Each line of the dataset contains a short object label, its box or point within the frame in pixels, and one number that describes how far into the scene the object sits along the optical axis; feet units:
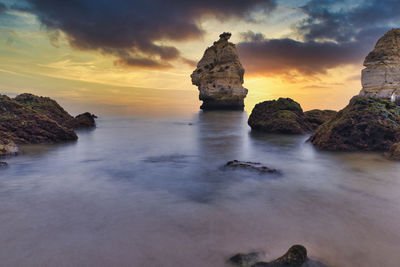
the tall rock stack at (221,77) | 151.23
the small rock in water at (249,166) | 19.67
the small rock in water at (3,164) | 20.05
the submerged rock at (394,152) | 23.35
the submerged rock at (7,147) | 23.78
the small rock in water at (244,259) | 8.30
